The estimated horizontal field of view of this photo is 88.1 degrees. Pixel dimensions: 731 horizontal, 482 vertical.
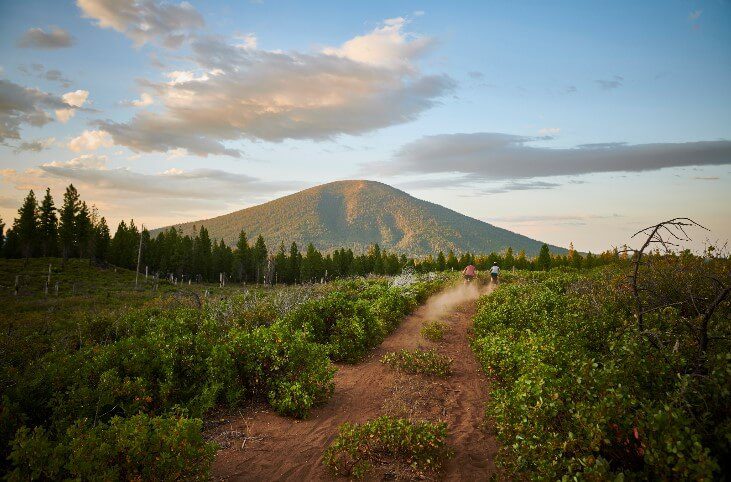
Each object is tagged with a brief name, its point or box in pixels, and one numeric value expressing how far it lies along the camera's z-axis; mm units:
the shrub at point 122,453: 3848
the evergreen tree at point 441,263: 61325
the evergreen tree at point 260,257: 76294
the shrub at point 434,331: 12836
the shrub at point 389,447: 5468
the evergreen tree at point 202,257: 71125
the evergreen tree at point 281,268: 73938
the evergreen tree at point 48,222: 62219
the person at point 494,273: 26734
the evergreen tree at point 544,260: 52762
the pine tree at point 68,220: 57656
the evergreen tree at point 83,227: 60062
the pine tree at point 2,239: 68500
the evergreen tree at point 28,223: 60006
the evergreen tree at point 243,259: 73375
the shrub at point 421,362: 9609
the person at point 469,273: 26434
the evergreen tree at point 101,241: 65688
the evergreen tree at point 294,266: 74125
